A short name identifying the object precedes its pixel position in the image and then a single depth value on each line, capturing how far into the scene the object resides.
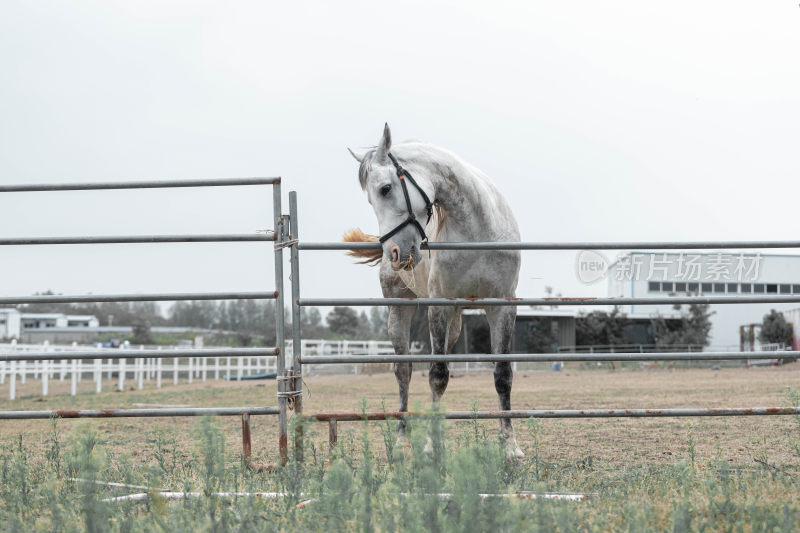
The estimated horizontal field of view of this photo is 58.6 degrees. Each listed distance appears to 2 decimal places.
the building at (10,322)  61.70
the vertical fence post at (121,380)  17.53
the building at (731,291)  43.72
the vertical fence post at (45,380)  15.58
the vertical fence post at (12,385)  14.52
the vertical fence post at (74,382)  15.62
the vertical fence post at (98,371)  16.05
